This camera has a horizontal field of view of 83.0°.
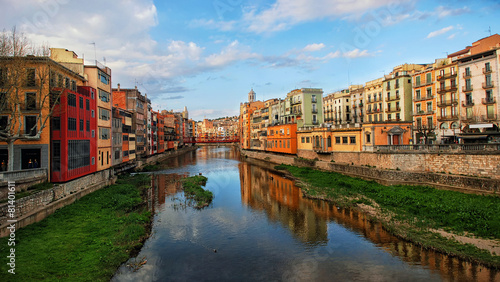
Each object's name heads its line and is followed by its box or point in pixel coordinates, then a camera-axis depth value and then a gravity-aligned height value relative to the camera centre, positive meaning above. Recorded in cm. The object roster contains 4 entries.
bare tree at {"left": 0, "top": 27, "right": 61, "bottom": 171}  1981 +445
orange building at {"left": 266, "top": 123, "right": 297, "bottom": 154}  5656 +98
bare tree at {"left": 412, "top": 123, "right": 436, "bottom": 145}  4125 +143
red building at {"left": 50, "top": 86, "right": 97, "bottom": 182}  2359 +114
